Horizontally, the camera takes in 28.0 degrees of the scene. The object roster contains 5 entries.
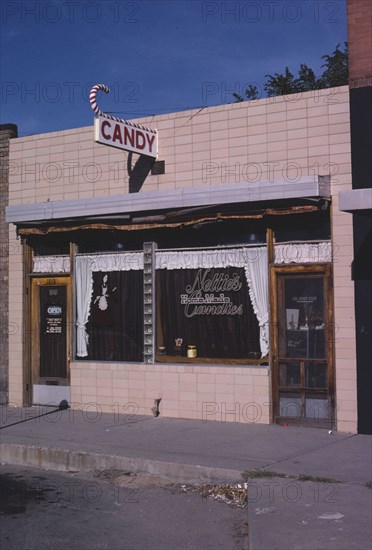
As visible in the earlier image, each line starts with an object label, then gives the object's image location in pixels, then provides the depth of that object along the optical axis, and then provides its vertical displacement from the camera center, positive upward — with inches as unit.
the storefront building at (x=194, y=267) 442.9 +31.1
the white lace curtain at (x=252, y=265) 465.4 +31.6
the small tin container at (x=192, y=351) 492.7 -24.5
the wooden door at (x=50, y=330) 548.1 -10.9
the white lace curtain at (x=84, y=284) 528.7 +22.1
